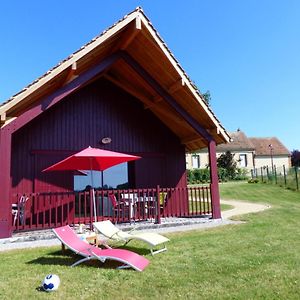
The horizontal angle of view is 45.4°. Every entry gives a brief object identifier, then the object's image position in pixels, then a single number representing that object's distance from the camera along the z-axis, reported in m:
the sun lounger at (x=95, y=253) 6.12
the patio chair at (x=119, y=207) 11.41
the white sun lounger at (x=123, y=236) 7.20
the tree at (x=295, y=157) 56.28
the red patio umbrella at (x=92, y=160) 9.48
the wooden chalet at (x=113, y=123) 10.16
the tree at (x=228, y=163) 43.47
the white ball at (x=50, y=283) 5.11
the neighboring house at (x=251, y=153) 47.88
